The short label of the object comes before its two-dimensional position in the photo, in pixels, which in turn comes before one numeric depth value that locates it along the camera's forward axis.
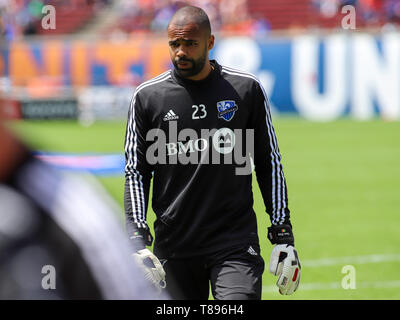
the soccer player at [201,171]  8.89
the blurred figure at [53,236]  3.07
